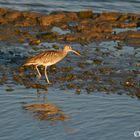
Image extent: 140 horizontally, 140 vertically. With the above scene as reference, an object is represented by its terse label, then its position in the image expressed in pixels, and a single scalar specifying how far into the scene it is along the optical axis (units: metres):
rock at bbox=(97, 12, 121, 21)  26.56
